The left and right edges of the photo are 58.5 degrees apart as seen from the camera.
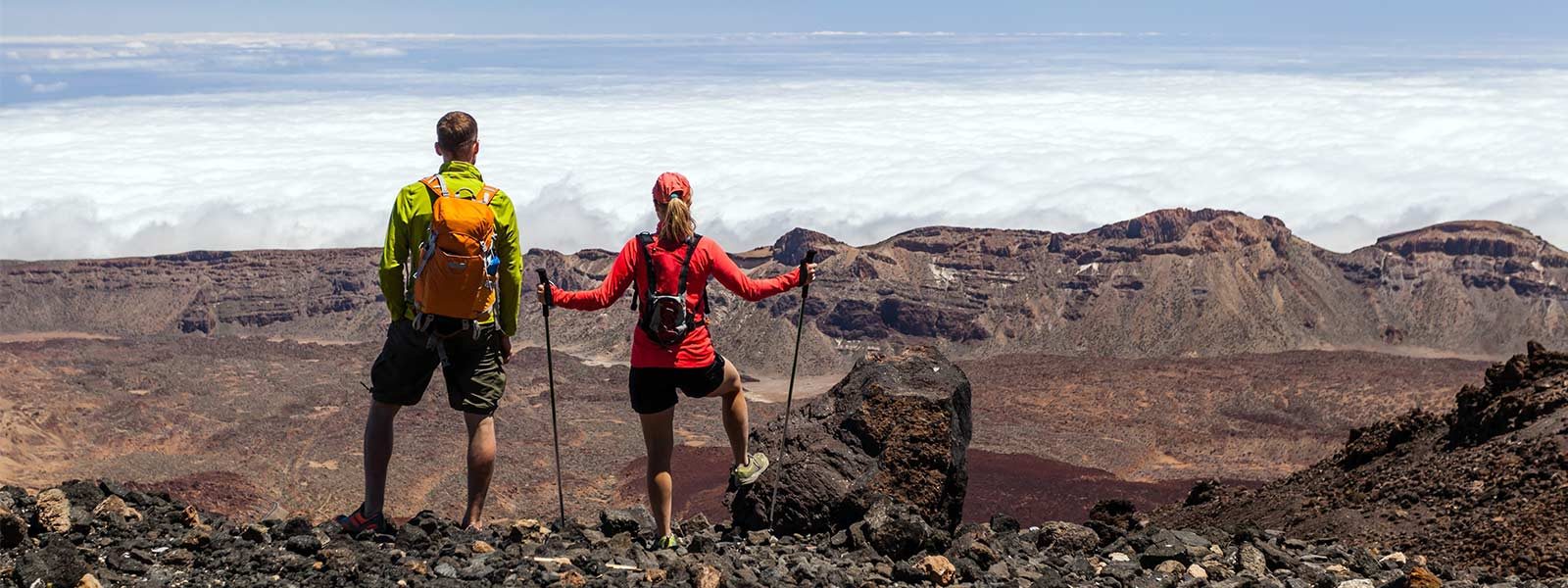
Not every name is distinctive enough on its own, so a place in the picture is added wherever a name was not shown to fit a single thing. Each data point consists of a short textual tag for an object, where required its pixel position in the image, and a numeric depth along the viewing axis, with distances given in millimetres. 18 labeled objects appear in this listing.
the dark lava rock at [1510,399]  15805
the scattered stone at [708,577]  8336
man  8516
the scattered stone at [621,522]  10133
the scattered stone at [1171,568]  9883
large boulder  11992
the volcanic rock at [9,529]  8617
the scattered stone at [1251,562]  10164
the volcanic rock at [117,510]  9641
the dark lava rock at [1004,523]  12773
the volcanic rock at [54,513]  9086
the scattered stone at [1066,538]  11070
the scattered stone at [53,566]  7766
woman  8867
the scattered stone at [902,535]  10008
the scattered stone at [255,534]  8961
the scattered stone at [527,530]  9602
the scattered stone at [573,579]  8258
